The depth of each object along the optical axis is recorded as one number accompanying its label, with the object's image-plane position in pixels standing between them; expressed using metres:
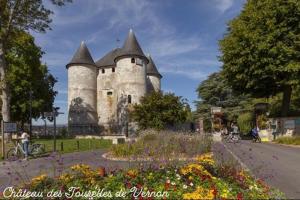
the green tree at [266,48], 16.77
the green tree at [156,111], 20.51
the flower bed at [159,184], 3.65
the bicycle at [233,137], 16.70
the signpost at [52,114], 12.69
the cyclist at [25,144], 10.90
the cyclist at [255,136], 16.83
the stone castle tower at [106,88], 30.36
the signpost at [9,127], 11.52
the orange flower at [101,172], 4.28
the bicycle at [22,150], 11.11
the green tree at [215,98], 33.19
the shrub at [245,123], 24.46
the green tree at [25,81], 25.03
